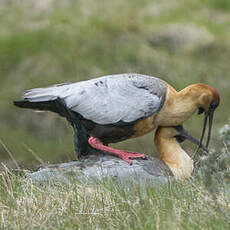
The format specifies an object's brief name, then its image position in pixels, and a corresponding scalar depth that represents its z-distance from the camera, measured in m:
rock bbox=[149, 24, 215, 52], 31.67
